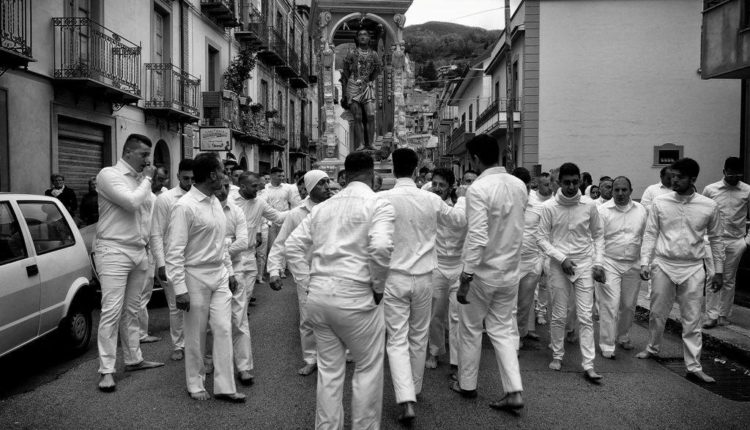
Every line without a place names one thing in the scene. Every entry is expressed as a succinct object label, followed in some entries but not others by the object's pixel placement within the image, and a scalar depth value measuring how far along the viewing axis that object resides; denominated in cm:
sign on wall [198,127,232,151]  1440
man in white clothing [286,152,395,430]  383
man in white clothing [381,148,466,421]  481
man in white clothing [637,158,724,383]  593
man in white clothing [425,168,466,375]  610
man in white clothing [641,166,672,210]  881
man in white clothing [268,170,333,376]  590
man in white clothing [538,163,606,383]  609
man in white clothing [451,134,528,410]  497
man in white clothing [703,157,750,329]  795
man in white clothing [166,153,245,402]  496
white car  533
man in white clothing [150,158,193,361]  550
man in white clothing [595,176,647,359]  665
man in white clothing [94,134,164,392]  550
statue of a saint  1180
